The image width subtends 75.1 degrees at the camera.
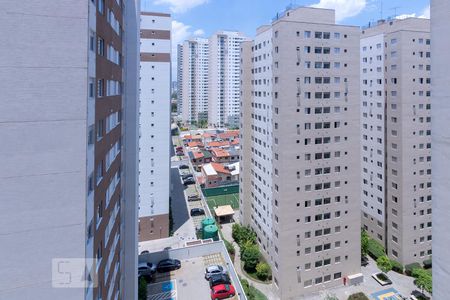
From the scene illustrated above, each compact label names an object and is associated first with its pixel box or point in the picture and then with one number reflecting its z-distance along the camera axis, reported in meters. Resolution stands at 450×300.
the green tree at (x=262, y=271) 28.95
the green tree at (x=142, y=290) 21.73
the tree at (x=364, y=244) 32.59
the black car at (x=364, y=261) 32.31
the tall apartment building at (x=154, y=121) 32.25
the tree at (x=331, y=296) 24.30
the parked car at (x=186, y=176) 57.36
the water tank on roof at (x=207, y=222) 34.88
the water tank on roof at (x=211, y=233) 33.44
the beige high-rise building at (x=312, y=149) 26.05
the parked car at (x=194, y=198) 47.96
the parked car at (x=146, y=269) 24.92
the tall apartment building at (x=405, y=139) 31.41
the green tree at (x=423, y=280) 26.84
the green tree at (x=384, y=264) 29.30
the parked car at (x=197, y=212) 42.80
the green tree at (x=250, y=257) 29.91
